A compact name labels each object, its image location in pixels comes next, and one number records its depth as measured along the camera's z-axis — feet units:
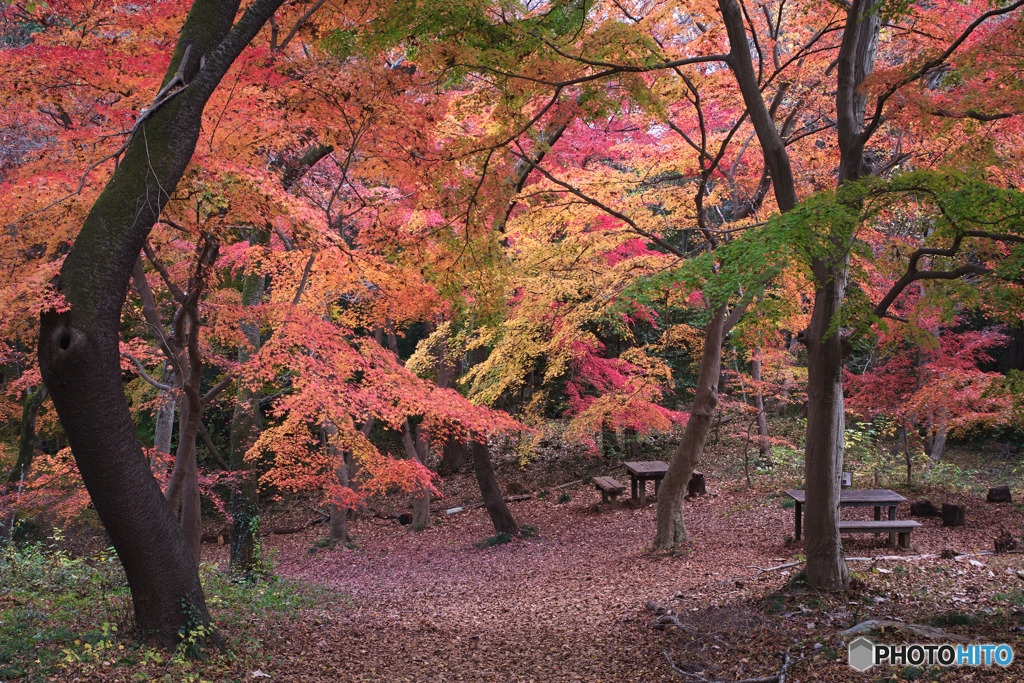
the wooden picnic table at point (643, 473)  41.45
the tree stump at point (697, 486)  44.37
